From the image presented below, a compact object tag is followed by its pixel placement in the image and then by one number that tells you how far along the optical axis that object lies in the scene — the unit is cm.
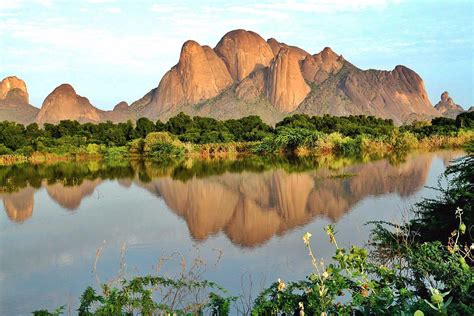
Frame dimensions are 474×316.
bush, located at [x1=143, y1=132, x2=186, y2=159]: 4078
